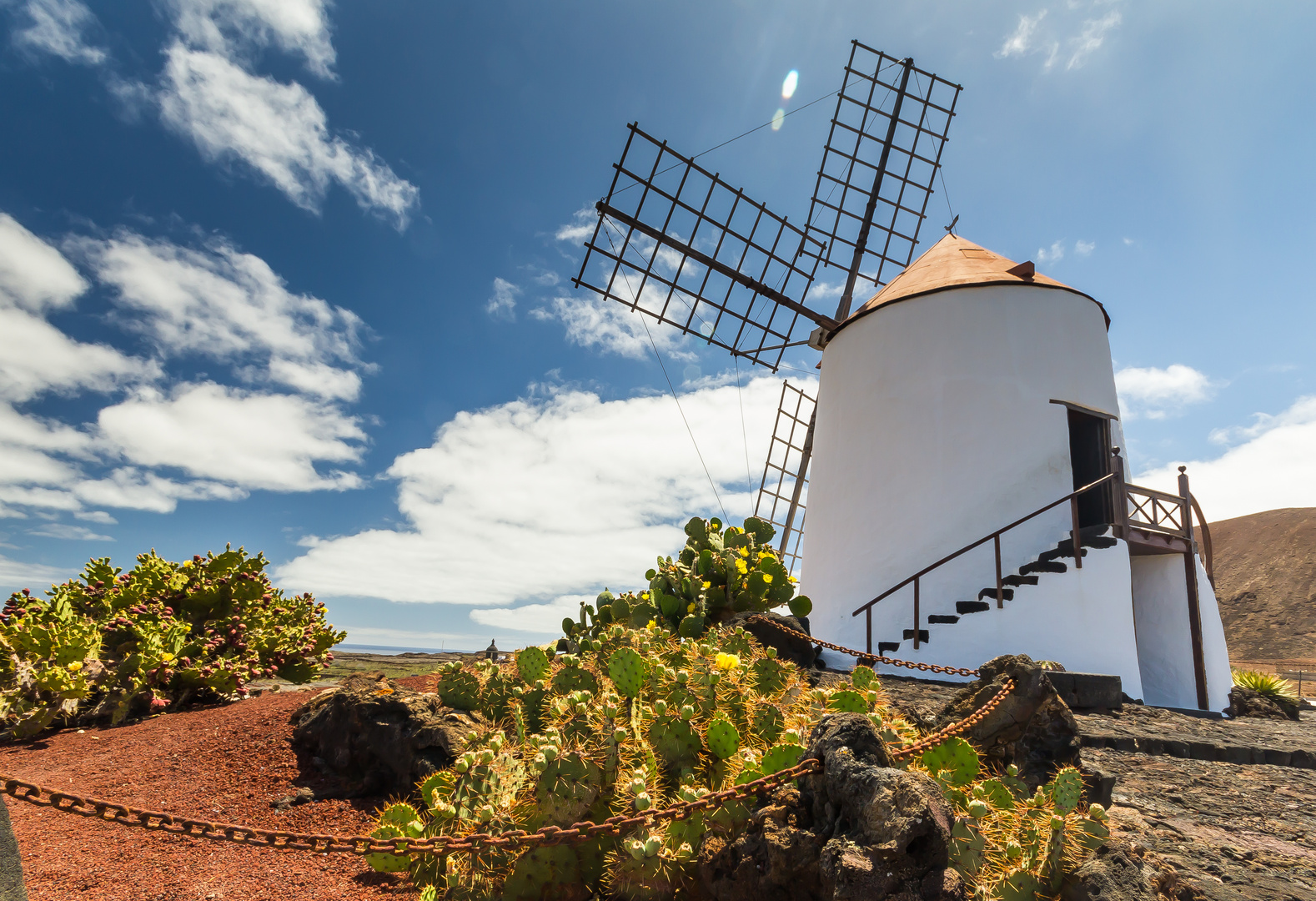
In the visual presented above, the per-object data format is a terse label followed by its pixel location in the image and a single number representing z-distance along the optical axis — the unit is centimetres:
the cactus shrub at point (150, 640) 524
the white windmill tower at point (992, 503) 777
